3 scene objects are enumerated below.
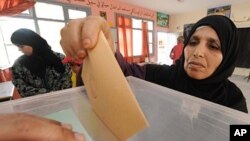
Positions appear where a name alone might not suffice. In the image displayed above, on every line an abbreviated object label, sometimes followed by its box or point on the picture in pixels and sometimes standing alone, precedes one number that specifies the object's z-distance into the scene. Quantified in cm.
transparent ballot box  34
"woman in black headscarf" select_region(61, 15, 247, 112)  59
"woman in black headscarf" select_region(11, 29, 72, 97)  121
